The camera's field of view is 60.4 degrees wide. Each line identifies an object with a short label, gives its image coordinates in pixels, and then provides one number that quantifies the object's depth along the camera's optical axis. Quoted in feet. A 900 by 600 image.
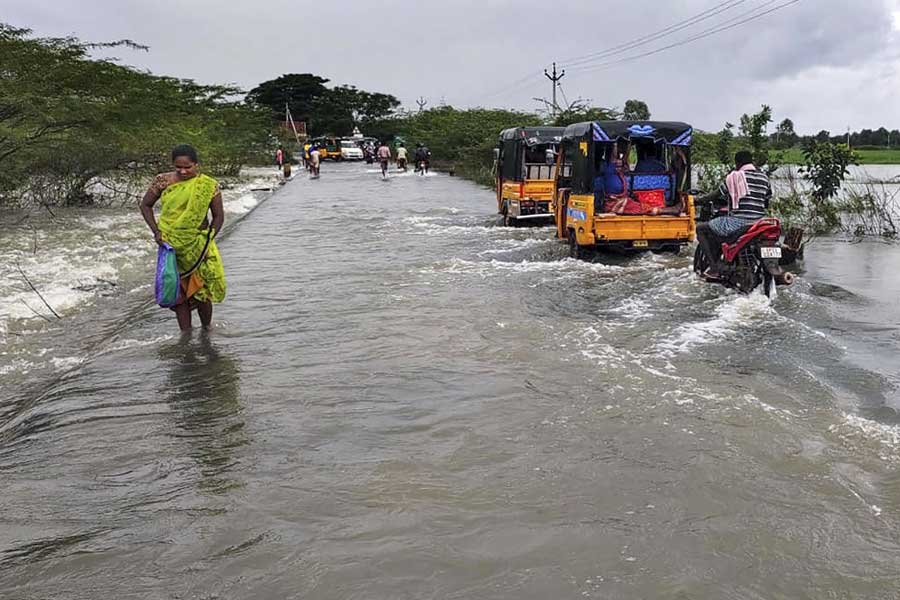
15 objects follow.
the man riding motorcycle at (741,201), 28.22
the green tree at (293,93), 255.91
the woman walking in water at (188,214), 21.39
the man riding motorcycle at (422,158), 129.08
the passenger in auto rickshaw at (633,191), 39.25
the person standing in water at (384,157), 118.21
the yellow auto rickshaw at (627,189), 37.55
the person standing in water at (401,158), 144.66
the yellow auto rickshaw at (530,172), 53.21
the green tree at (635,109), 92.78
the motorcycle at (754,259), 26.99
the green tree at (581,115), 92.89
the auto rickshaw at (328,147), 201.57
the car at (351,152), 199.11
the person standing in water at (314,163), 130.82
